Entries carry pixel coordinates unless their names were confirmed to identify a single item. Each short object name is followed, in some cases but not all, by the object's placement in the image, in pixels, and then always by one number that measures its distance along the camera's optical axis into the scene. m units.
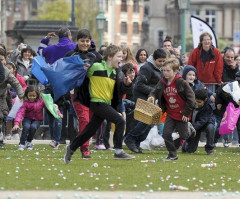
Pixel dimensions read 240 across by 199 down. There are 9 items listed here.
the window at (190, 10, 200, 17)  126.75
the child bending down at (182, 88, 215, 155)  19.63
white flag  27.61
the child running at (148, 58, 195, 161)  17.11
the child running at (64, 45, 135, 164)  16.20
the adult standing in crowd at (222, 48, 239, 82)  22.94
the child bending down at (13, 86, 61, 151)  19.98
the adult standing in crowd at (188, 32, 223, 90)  21.86
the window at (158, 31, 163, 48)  132.88
